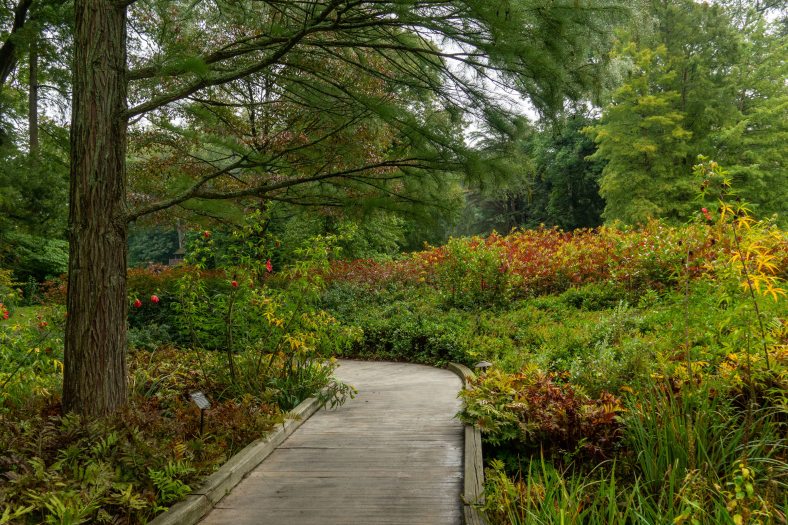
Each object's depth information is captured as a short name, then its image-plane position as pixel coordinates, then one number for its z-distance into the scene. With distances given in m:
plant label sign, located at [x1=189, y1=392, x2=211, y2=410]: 3.85
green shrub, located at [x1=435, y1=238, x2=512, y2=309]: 11.01
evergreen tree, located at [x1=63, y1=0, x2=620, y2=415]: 3.69
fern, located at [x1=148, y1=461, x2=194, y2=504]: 3.34
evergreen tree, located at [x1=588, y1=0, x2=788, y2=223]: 18.19
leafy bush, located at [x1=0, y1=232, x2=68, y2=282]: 19.17
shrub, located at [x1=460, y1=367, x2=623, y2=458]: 4.09
